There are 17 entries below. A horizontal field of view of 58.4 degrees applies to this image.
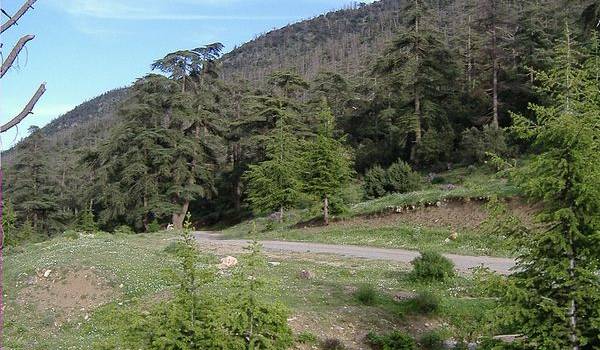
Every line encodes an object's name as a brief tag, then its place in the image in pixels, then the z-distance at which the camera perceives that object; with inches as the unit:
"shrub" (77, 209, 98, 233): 2081.7
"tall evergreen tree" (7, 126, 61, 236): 2240.4
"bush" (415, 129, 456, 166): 1658.5
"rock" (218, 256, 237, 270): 735.7
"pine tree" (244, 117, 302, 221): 1504.7
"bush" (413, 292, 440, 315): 536.1
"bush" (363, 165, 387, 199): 1467.8
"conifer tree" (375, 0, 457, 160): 1683.1
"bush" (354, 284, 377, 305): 555.4
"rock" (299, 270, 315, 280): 685.3
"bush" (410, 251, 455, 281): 659.4
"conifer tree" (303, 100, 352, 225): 1309.1
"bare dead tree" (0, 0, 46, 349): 174.9
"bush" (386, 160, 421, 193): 1422.2
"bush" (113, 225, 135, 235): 1759.6
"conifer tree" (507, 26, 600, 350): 284.7
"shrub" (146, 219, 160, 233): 1833.2
